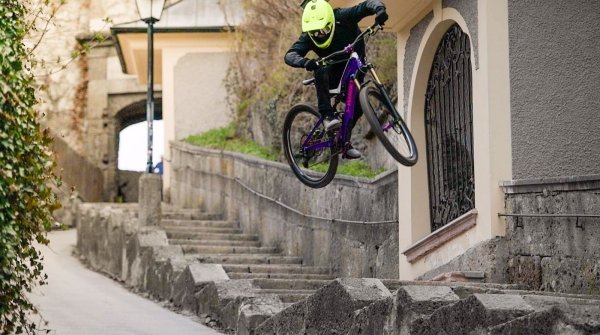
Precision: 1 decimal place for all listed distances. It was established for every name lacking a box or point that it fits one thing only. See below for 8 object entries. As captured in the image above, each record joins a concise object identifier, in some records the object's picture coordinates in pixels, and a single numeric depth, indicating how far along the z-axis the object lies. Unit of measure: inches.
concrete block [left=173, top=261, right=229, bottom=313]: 573.9
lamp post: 758.5
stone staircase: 567.8
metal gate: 494.0
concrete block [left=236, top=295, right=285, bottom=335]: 472.7
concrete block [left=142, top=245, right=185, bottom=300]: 627.5
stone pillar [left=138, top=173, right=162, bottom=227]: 754.2
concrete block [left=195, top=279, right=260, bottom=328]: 509.7
